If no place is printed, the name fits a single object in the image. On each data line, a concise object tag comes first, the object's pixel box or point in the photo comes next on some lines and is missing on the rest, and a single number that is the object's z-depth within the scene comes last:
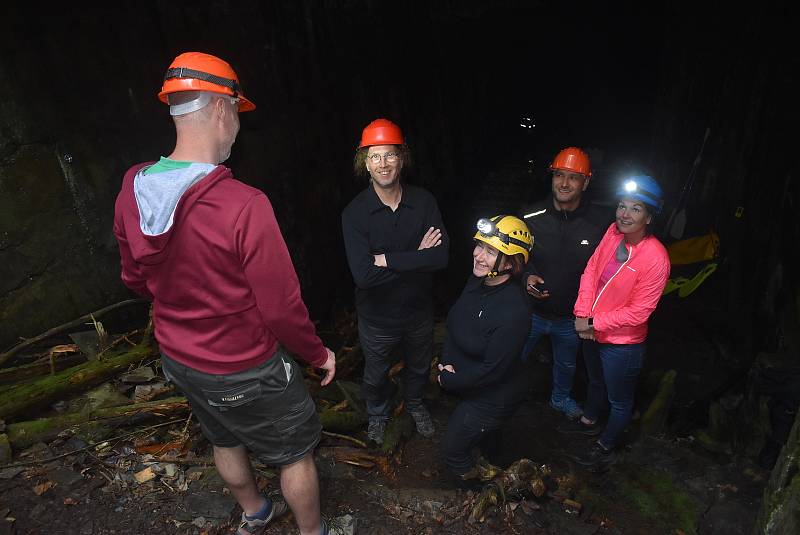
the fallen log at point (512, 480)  3.37
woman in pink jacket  3.39
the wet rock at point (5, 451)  2.98
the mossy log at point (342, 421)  3.85
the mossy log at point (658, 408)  4.34
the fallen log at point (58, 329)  3.36
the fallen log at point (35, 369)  3.40
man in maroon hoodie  1.87
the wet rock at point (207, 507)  2.85
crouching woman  2.98
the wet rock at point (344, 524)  2.90
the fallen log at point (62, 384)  3.27
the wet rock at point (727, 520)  3.29
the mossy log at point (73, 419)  3.13
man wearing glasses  3.47
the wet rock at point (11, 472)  2.90
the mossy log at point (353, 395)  4.27
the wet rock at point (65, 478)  2.91
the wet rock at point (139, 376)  3.77
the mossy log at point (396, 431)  3.91
